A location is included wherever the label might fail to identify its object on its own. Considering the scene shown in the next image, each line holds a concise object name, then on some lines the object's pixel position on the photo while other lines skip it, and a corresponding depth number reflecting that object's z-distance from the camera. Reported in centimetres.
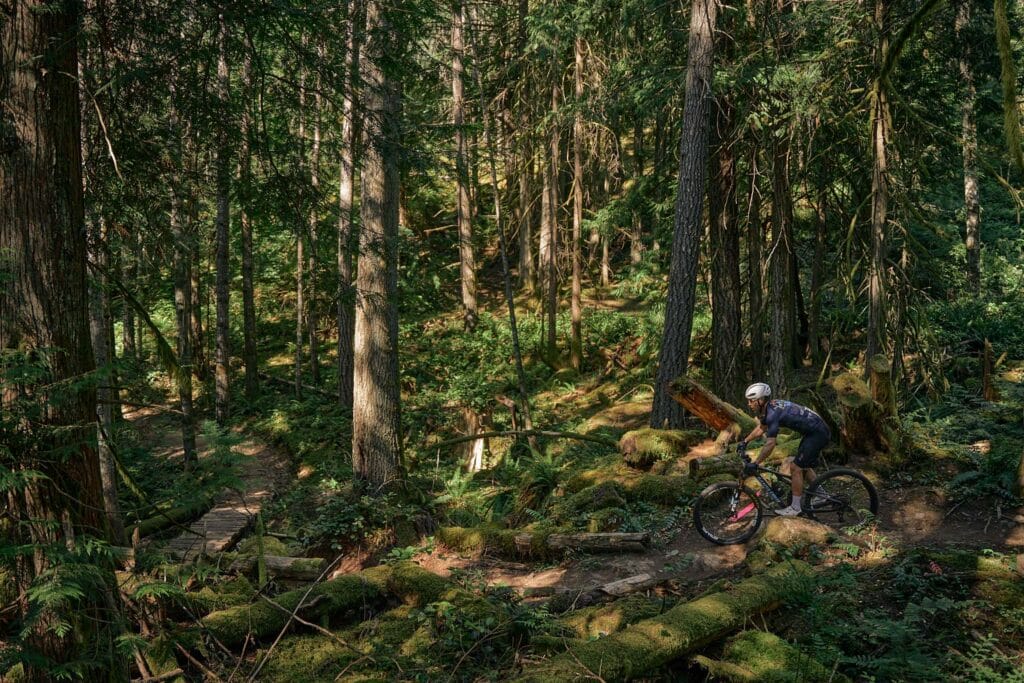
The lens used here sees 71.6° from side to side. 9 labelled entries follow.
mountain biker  807
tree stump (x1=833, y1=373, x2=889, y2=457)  980
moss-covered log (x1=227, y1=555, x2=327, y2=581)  868
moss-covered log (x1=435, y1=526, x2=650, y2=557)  903
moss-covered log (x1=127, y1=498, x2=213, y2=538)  1085
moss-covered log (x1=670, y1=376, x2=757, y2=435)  1147
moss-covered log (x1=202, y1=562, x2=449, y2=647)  629
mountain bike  835
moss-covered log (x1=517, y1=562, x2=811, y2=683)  489
